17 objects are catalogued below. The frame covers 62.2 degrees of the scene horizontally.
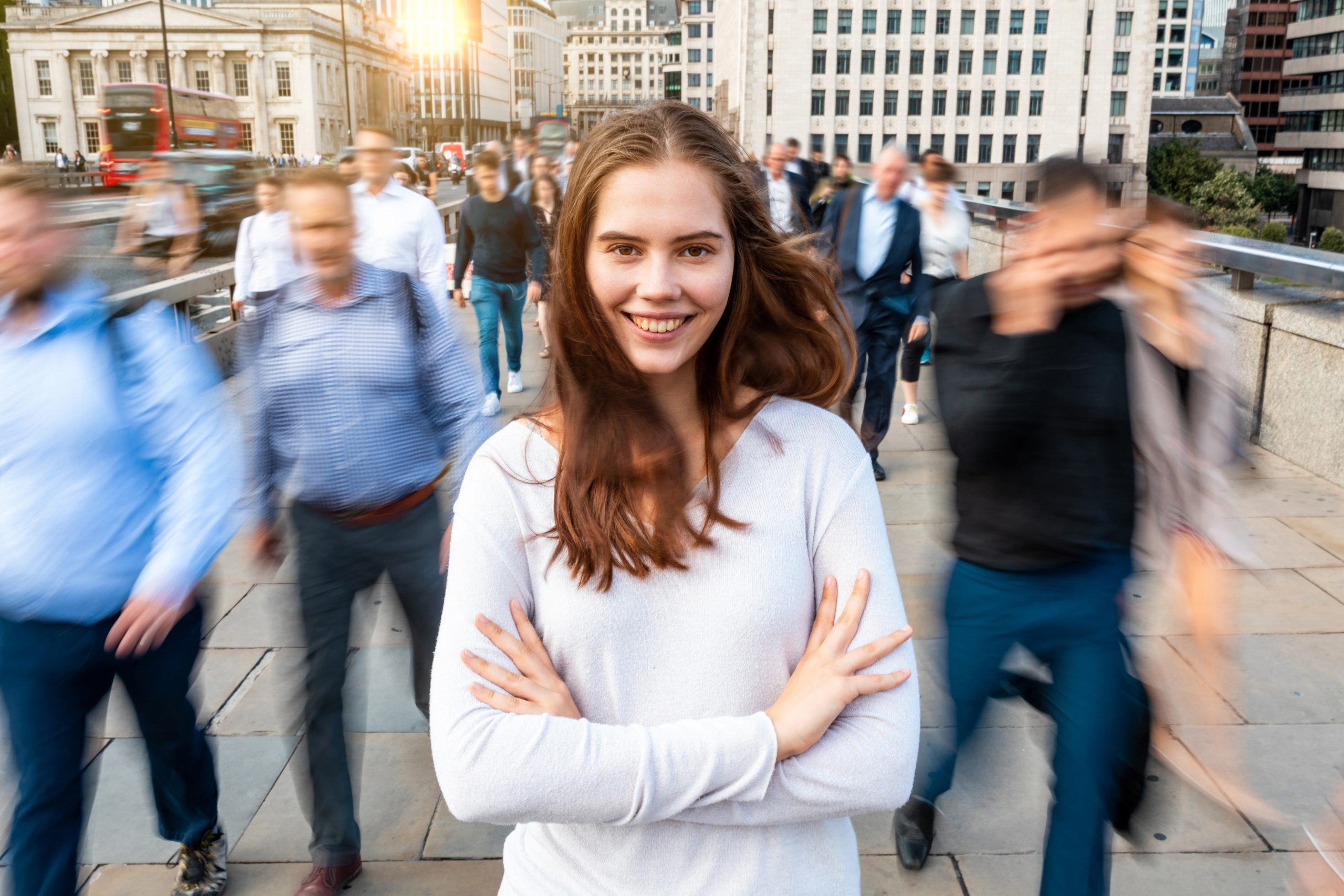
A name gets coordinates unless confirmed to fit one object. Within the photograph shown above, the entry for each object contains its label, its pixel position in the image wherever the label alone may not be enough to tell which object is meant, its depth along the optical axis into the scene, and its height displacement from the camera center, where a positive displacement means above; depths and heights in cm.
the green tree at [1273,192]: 9106 -108
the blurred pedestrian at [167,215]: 920 -27
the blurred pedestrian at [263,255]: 678 -43
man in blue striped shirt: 300 -68
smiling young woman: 130 -51
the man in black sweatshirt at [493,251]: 833 -51
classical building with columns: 8425 +935
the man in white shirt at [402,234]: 645 -29
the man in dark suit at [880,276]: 659 -55
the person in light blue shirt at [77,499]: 236 -67
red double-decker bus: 3953 +208
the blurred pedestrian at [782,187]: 988 -6
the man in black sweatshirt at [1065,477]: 249 -67
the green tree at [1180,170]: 8150 +62
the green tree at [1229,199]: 7438 -137
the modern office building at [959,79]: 8369 +750
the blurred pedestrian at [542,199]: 906 -17
